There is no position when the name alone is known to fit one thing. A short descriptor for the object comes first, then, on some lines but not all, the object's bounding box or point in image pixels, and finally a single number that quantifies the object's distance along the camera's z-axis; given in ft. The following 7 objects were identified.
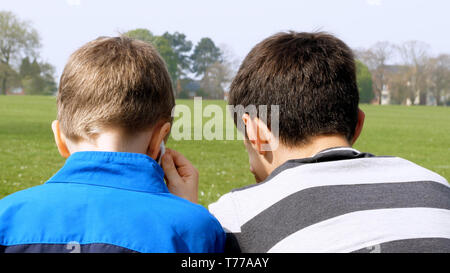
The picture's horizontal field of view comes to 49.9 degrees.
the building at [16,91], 275.39
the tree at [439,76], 303.79
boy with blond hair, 4.92
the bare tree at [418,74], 309.63
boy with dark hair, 4.95
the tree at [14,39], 284.61
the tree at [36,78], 277.03
